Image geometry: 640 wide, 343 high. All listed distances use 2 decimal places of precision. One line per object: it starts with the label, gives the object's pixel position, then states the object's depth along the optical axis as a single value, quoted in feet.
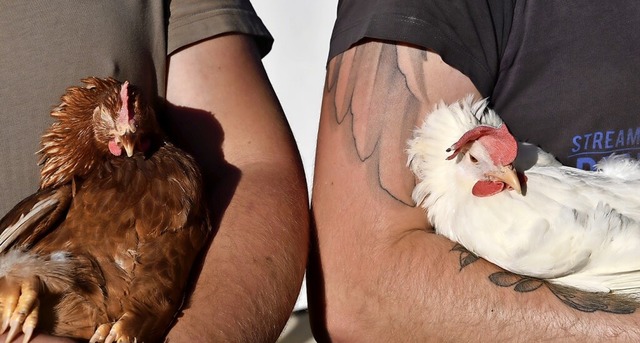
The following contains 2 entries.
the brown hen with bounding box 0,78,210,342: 4.69
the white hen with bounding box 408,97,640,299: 4.98
